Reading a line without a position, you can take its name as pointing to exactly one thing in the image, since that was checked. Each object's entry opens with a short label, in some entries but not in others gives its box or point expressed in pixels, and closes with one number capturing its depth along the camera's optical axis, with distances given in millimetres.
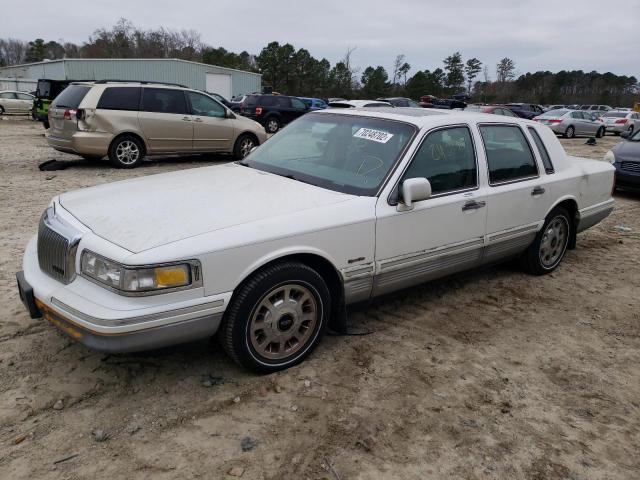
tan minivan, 9906
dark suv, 21094
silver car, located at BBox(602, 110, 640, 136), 28130
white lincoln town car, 2709
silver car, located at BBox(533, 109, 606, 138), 24156
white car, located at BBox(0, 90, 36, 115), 26703
